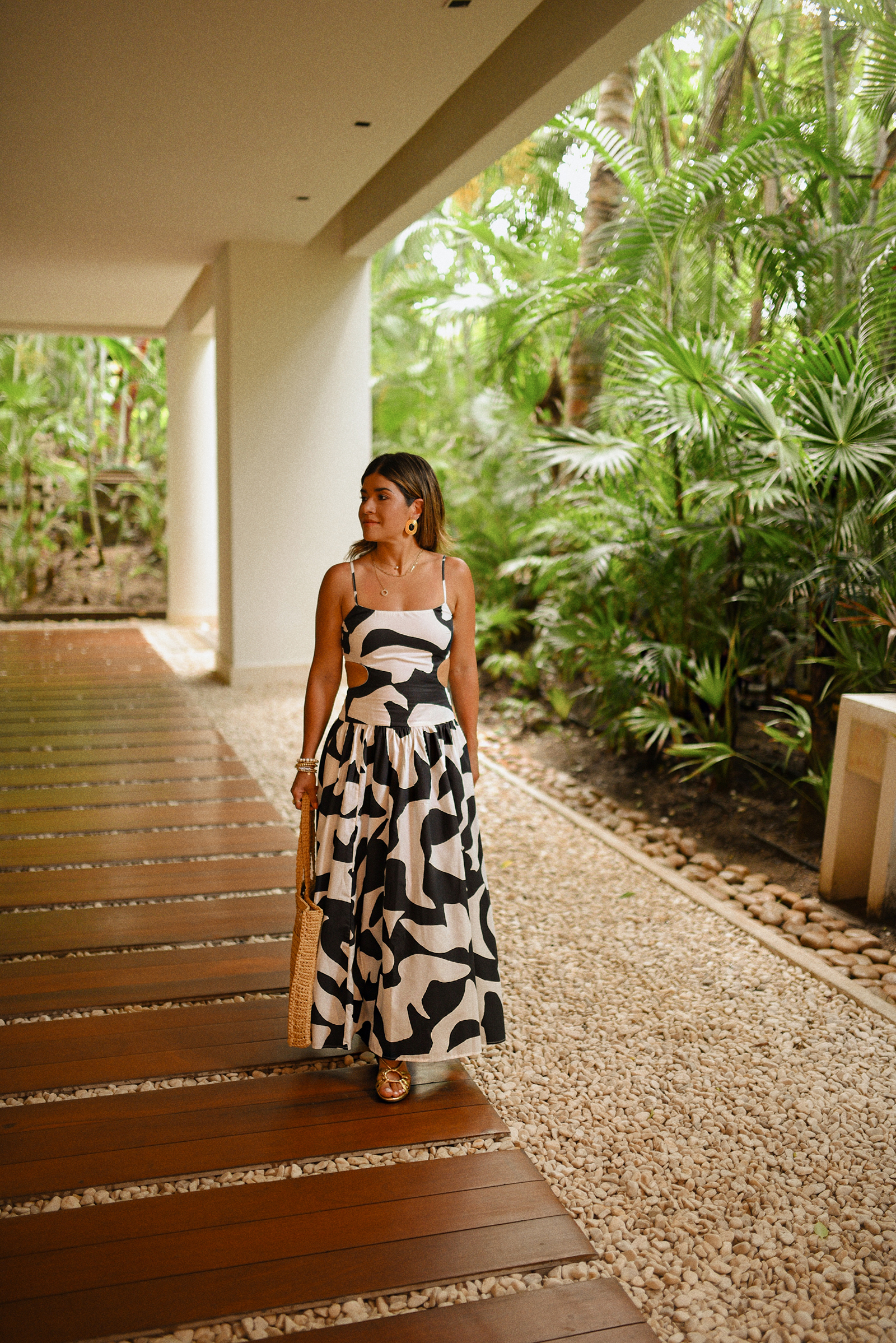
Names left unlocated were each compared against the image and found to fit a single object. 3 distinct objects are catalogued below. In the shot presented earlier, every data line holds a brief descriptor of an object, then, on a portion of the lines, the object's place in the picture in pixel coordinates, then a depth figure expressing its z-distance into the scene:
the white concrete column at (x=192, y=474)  11.59
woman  2.56
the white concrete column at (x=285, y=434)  8.24
